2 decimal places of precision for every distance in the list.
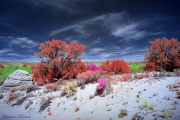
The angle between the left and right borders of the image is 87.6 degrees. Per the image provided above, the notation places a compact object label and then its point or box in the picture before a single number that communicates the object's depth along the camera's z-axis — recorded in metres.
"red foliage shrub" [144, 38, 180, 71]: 7.22
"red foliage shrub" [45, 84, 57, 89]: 5.31
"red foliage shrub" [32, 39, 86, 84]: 6.54
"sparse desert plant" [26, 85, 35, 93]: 5.77
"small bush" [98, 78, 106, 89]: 3.90
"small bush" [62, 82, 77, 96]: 4.28
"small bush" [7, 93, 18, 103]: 5.13
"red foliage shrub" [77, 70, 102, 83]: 5.11
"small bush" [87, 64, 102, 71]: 8.01
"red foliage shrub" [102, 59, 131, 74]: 7.41
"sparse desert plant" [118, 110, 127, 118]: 2.53
